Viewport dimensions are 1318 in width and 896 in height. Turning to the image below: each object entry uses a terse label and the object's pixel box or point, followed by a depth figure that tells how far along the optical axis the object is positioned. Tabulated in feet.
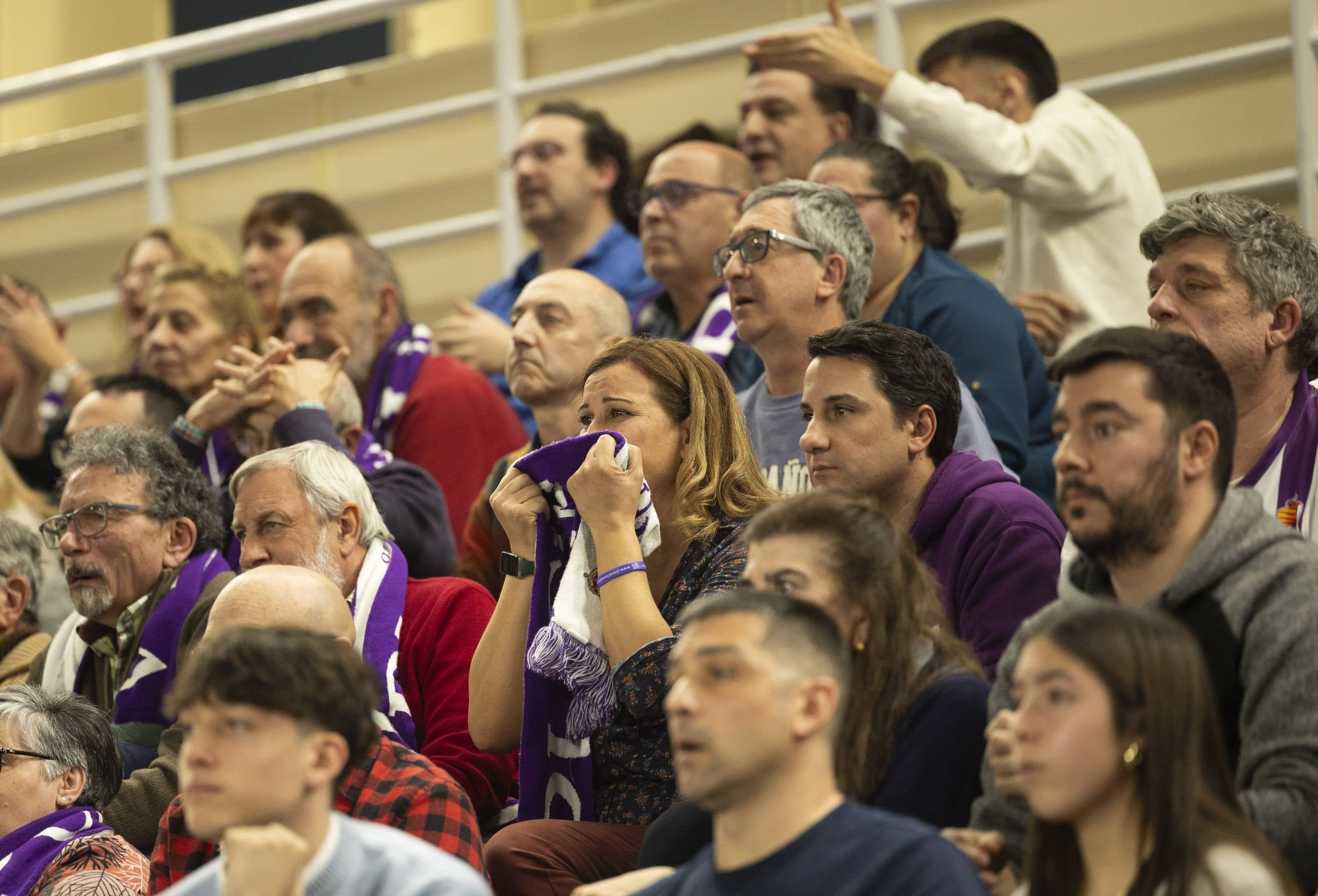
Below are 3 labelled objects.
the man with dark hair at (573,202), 35.73
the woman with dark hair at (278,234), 38.06
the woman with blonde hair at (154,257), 38.65
